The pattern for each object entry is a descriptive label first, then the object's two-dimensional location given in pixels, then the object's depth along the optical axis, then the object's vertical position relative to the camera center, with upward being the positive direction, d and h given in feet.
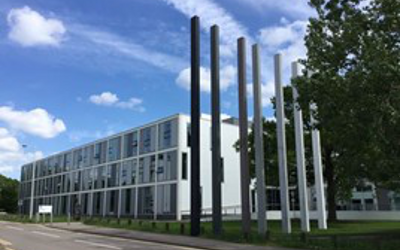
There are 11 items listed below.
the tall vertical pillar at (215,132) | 75.31 +12.07
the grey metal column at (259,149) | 74.54 +8.79
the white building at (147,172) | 163.63 +12.19
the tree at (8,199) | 374.63 +2.88
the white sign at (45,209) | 139.64 -2.16
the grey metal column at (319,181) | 87.25 +3.69
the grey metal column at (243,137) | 74.20 +10.96
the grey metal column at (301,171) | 81.30 +5.43
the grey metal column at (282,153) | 76.69 +8.35
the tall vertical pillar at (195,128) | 76.23 +12.97
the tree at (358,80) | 51.31 +14.57
